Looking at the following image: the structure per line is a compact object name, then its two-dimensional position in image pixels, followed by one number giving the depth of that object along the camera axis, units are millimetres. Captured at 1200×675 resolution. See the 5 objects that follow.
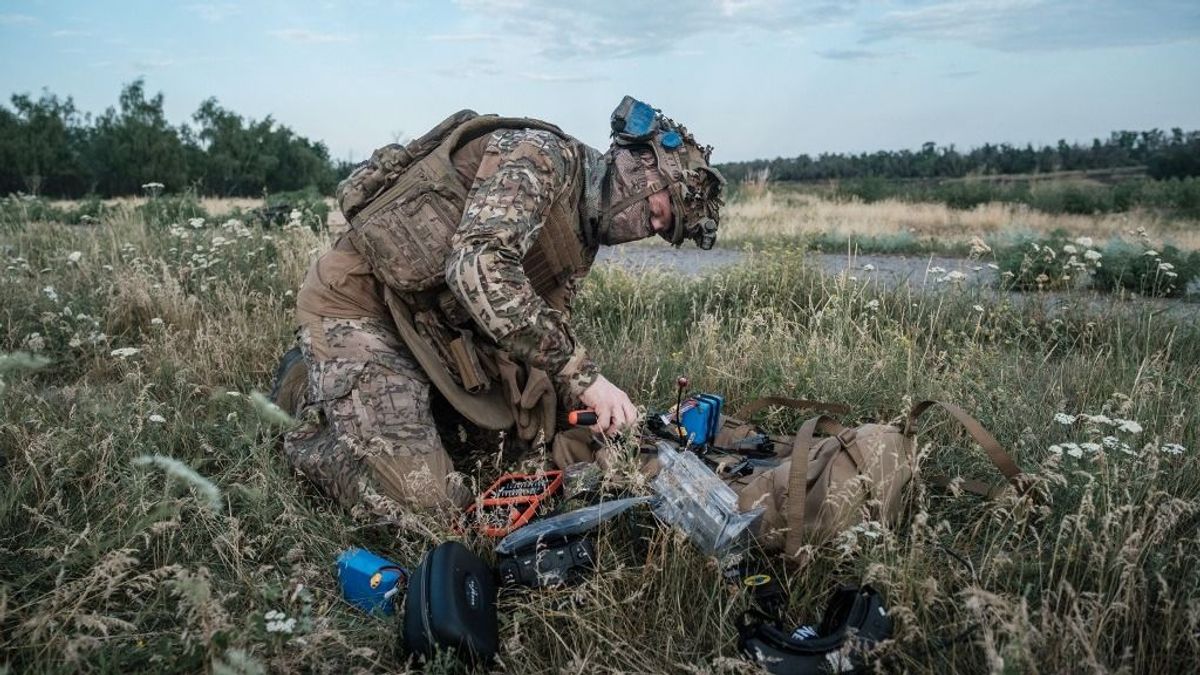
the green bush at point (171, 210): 9250
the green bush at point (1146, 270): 7506
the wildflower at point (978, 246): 4936
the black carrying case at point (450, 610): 2408
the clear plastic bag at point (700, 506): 2770
